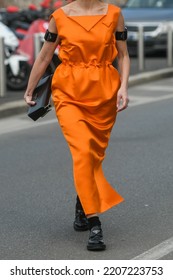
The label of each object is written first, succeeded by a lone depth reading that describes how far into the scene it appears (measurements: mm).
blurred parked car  35572
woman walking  10676
